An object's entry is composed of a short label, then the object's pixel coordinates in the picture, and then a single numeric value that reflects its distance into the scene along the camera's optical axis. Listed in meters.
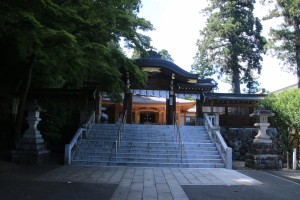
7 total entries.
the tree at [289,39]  24.45
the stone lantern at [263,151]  13.34
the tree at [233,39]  31.20
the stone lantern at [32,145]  12.88
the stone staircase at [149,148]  13.52
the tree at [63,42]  7.70
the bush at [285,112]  18.16
